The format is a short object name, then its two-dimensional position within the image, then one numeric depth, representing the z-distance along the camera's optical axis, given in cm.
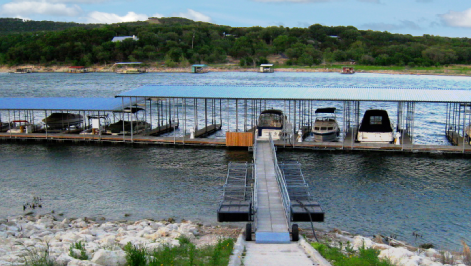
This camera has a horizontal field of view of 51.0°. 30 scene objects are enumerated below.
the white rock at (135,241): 1796
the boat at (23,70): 15839
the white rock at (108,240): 1788
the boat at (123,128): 4252
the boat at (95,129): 4250
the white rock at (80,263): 1349
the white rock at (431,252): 1827
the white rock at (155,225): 2162
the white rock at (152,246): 1625
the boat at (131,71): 15154
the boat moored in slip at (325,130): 3916
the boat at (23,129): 4425
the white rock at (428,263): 1630
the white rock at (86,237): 1862
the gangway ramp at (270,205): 1753
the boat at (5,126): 4567
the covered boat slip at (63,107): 4206
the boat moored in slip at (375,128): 3788
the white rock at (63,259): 1359
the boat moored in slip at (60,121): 4511
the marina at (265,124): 3738
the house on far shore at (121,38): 17612
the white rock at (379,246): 1853
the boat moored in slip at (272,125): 3819
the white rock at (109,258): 1380
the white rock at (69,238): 1849
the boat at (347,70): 14150
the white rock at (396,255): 1636
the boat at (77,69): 15588
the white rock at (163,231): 1974
